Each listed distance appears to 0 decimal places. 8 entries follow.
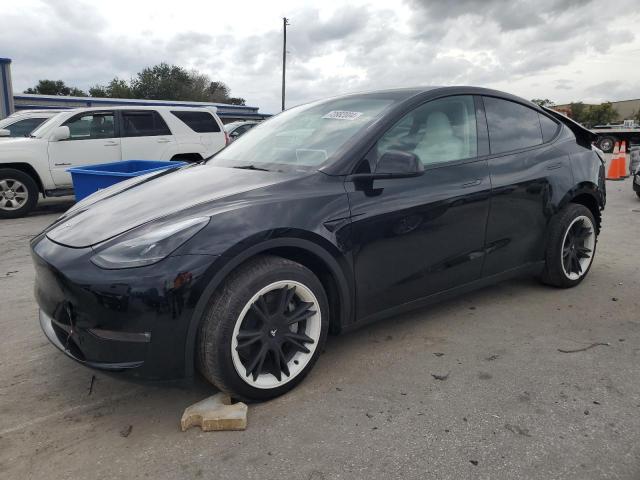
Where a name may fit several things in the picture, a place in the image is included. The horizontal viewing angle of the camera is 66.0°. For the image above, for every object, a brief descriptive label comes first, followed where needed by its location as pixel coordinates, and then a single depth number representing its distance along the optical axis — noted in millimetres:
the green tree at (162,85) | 57281
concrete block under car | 2277
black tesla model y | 2162
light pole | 38628
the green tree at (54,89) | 61000
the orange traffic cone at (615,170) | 12656
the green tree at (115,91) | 58438
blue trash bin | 4965
